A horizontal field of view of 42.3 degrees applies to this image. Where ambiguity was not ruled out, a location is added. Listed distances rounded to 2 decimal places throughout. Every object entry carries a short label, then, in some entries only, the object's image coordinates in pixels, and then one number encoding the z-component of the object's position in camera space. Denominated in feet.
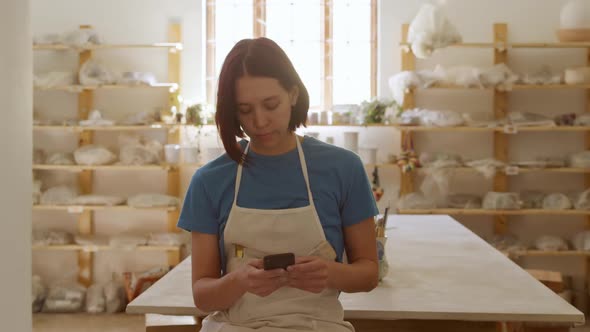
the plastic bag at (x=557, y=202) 18.44
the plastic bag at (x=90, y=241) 19.20
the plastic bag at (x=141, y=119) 19.01
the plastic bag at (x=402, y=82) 18.29
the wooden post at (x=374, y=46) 20.01
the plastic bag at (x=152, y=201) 18.89
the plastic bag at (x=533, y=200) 18.78
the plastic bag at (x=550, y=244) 18.61
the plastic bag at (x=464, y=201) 18.76
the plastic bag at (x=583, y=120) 18.34
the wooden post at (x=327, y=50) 20.11
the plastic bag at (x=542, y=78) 18.39
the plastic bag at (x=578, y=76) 18.16
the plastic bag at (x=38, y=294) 19.04
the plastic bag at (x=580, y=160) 18.29
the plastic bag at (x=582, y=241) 18.48
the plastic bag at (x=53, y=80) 18.86
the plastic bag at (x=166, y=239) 19.20
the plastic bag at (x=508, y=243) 18.53
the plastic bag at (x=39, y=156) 19.48
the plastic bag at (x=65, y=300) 18.99
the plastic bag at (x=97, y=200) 19.03
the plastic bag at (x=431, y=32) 15.97
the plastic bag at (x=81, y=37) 18.86
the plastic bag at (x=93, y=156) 18.99
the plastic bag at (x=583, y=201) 18.45
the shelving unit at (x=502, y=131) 18.34
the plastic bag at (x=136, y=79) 18.81
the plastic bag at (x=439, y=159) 18.44
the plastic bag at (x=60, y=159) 19.24
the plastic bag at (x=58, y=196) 19.08
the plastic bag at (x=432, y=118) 18.29
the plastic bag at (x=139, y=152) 19.13
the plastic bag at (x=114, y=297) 18.94
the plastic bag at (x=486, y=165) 18.29
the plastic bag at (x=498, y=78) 18.22
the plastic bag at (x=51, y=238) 19.34
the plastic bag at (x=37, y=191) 19.22
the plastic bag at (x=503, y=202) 18.35
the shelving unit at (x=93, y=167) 18.93
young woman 5.62
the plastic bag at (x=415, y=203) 18.51
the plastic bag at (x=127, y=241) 19.08
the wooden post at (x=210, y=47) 20.22
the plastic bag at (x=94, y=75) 18.97
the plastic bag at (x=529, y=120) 18.44
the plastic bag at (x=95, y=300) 18.86
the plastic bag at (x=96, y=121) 18.92
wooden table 6.90
